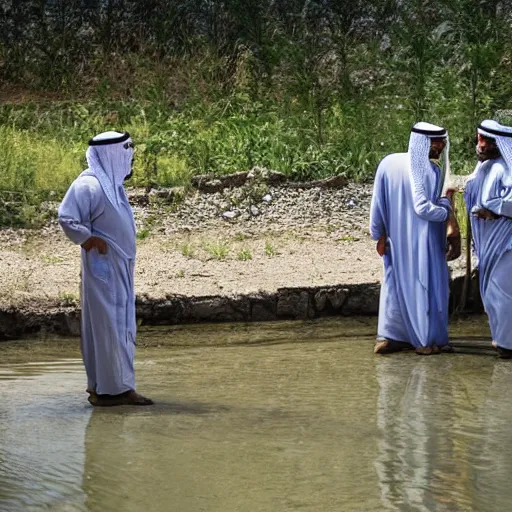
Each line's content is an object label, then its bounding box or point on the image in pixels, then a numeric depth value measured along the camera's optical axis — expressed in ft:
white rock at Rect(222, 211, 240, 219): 58.09
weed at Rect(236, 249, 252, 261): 51.34
